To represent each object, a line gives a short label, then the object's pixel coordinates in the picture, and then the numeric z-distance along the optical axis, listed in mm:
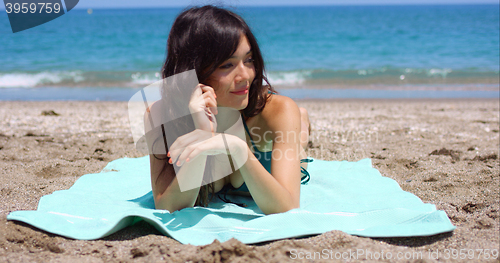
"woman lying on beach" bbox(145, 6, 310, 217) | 2771
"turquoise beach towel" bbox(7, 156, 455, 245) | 2788
